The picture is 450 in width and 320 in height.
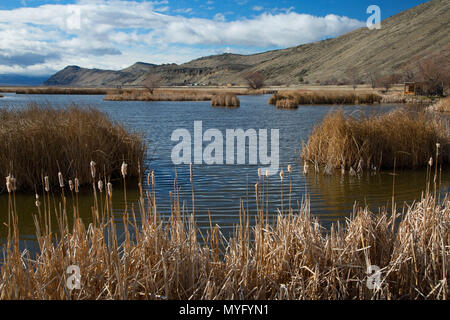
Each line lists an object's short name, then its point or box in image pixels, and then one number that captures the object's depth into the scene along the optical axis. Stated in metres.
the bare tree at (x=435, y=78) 40.61
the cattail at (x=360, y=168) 9.49
